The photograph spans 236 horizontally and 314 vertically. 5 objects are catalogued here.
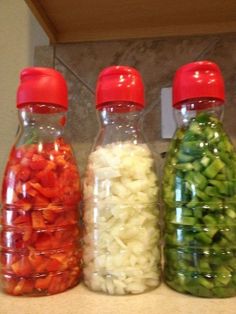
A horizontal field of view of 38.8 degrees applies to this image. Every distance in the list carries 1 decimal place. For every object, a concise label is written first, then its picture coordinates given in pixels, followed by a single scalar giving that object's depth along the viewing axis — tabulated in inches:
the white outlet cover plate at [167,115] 27.5
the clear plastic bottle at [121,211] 17.8
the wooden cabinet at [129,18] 24.2
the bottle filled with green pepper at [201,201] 17.4
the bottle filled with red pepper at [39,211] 17.8
